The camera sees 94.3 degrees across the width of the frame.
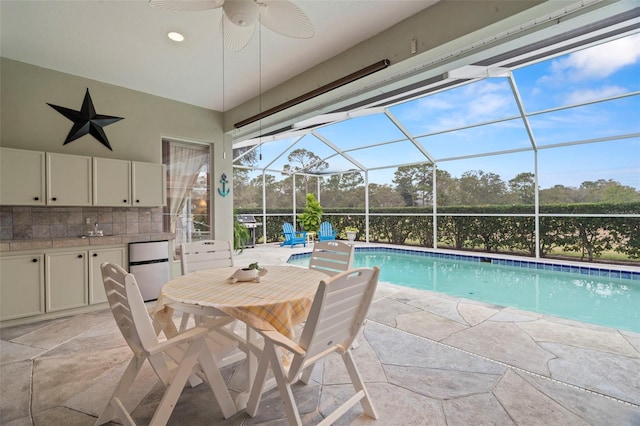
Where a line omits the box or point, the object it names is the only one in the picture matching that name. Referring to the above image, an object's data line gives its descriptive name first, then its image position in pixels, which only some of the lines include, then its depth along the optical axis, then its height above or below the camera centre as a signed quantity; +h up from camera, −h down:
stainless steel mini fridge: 3.82 -0.70
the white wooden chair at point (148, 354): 1.39 -0.73
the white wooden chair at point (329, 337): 1.31 -0.61
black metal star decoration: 3.73 +1.20
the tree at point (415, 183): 8.65 +0.83
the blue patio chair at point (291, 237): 9.35 -0.83
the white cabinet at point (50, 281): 3.07 -0.75
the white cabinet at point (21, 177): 3.12 +0.39
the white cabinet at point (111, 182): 3.72 +0.39
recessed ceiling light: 2.89 +1.74
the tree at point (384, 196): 9.52 +0.47
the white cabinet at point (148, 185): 4.05 +0.39
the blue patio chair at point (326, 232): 9.92 -0.71
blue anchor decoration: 5.19 +0.45
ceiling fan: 1.78 +1.28
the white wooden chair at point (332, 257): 2.58 -0.42
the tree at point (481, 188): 7.49 +0.57
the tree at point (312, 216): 9.93 -0.16
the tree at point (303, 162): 9.53 +1.64
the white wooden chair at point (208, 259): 2.28 -0.45
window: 4.73 +0.36
